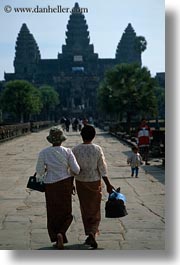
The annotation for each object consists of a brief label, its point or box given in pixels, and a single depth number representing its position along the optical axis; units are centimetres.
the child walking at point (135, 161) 1108
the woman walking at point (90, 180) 649
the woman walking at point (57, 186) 644
